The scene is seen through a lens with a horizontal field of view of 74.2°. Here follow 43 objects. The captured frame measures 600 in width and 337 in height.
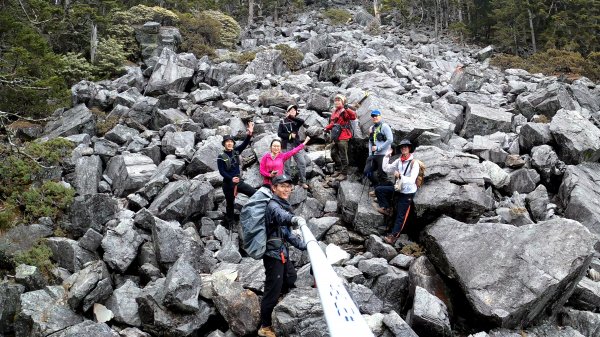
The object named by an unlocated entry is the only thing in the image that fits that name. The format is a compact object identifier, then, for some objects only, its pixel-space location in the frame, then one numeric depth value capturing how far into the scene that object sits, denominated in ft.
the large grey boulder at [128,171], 43.83
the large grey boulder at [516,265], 24.23
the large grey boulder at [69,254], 31.68
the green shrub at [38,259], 30.25
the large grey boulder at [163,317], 24.59
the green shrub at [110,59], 85.20
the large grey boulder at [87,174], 43.42
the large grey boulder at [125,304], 26.25
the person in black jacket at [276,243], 21.31
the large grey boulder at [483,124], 56.18
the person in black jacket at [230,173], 35.73
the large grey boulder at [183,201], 37.68
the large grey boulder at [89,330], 22.93
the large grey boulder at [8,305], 25.81
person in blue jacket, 35.60
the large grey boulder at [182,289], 24.79
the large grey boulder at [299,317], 22.53
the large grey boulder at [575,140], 45.85
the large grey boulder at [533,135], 47.24
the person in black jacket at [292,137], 40.73
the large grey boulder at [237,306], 24.04
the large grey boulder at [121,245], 31.65
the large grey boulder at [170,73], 73.20
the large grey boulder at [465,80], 78.79
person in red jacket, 40.75
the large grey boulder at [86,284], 27.07
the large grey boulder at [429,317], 23.63
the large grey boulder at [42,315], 24.88
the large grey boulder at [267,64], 86.74
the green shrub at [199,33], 104.12
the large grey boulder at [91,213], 37.01
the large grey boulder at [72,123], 55.83
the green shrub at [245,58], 94.17
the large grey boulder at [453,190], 33.22
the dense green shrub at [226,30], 117.80
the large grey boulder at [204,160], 46.60
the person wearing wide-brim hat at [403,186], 32.12
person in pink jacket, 32.78
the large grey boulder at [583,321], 25.53
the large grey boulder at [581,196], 36.99
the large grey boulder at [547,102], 63.30
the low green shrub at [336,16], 173.88
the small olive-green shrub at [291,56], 96.17
